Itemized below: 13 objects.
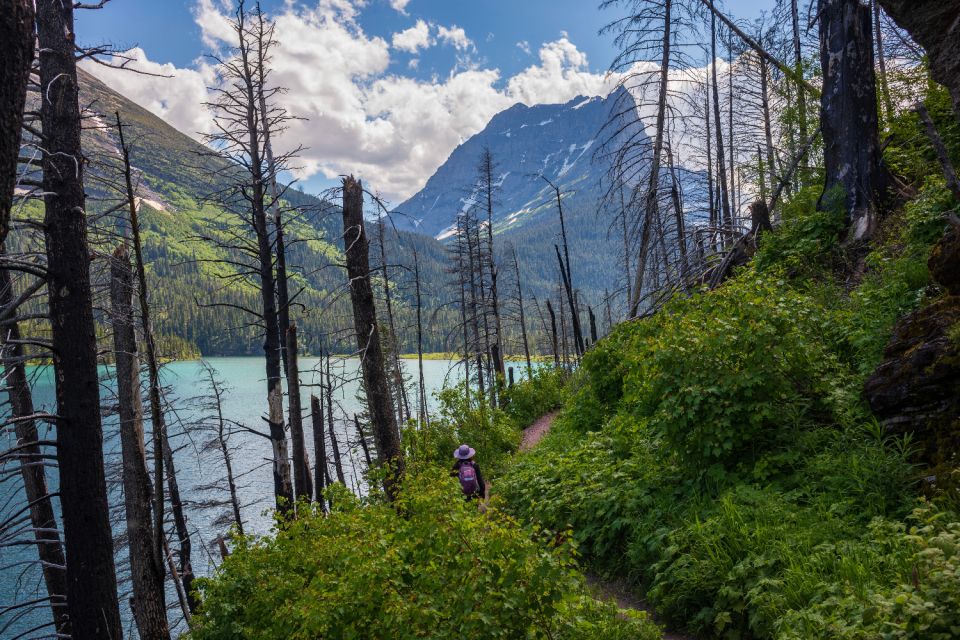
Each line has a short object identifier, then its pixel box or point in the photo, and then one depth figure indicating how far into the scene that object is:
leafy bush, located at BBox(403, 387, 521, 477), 14.53
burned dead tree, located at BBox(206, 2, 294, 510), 11.47
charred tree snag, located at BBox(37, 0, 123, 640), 5.86
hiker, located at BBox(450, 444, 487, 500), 9.30
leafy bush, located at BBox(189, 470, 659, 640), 3.28
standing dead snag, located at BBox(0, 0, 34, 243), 2.02
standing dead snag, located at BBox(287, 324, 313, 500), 11.73
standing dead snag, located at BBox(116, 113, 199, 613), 7.61
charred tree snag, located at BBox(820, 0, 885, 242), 8.21
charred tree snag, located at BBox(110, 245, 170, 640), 8.27
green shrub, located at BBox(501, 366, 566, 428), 19.05
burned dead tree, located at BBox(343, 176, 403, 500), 8.08
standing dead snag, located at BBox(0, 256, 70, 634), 8.89
